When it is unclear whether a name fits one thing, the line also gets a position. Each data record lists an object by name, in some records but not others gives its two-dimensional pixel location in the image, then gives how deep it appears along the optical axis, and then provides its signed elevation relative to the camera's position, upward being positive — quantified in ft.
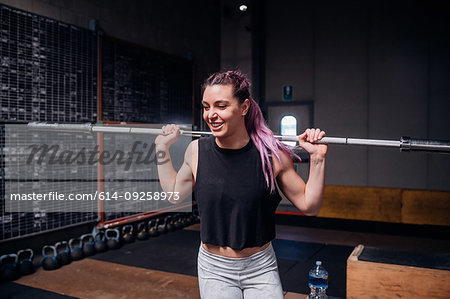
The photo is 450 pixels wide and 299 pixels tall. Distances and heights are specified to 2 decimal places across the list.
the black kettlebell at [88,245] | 13.28 -3.57
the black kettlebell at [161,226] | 16.57 -3.61
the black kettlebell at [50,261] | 11.99 -3.67
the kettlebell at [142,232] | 15.64 -3.66
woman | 4.88 -0.64
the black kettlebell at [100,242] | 13.73 -3.58
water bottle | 8.24 -3.05
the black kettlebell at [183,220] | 18.03 -3.65
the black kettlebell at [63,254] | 12.44 -3.64
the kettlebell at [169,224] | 17.11 -3.63
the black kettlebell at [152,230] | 16.09 -3.65
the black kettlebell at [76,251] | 12.94 -3.64
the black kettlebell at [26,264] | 11.49 -3.63
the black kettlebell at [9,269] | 10.99 -3.63
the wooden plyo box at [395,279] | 7.59 -2.68
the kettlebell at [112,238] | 14.11 -3.59
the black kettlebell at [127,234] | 14.96 -3.59
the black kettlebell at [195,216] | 19.16 -3.66
